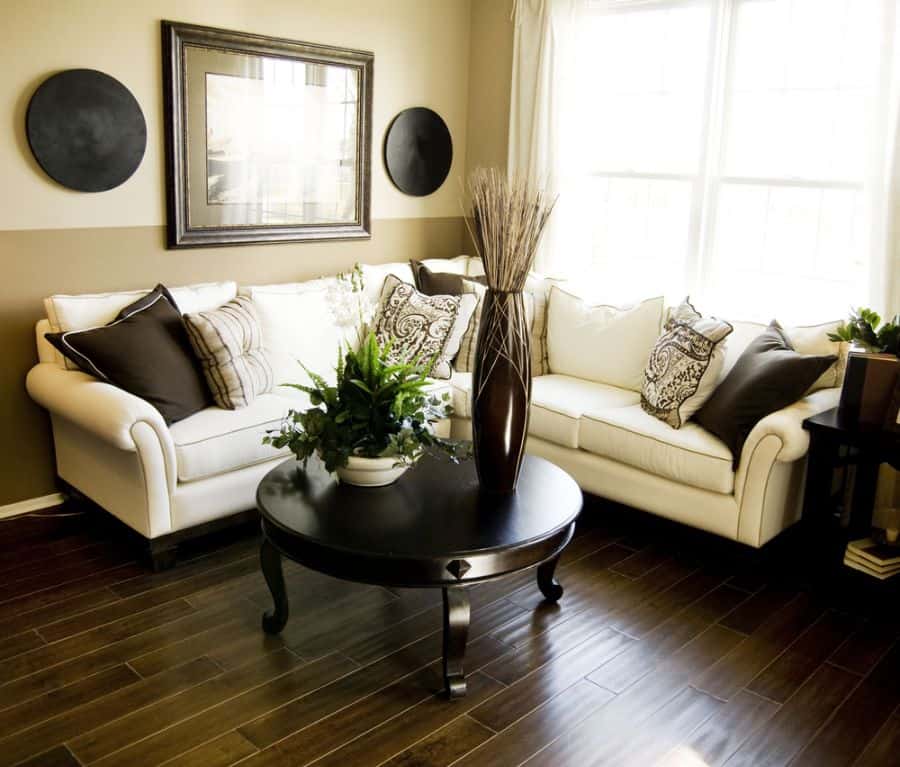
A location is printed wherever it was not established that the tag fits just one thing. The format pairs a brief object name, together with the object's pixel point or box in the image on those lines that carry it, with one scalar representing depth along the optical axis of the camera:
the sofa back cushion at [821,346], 3.58
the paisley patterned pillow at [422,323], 4.23
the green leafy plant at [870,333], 3.29
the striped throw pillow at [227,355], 3.54
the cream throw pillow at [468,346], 4.39
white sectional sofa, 3.18
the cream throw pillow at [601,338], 4.14
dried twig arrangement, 2.55
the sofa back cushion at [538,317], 4.42
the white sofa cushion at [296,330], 3.95
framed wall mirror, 3.98
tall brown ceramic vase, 2.70
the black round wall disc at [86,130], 3.54
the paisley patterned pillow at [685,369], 3.60
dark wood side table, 3.17
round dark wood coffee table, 2.41
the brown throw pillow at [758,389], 3.35
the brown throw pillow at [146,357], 3.31
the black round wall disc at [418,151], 4.96
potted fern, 2.69
